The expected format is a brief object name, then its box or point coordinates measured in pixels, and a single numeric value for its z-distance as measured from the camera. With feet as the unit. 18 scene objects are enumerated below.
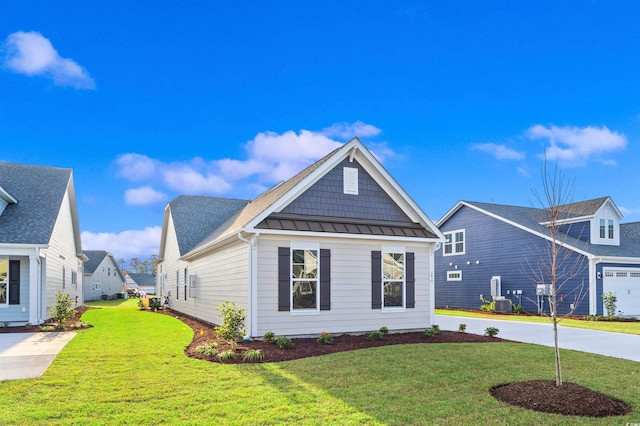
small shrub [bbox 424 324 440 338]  40.55
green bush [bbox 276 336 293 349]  33.42
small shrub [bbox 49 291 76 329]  47.03
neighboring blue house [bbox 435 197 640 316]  70.79
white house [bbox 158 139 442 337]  37.37
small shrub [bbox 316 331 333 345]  35.86
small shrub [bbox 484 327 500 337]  41.42
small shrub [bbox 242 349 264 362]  29.12
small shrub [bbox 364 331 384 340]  38.15
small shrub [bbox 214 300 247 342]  33.12
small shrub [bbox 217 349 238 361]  29.07
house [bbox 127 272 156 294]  253.65
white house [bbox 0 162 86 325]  48.91
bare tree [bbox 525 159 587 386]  22.27
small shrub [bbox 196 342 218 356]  30.07
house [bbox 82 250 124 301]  149.26
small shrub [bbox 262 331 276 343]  35.32
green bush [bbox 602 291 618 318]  68.95
